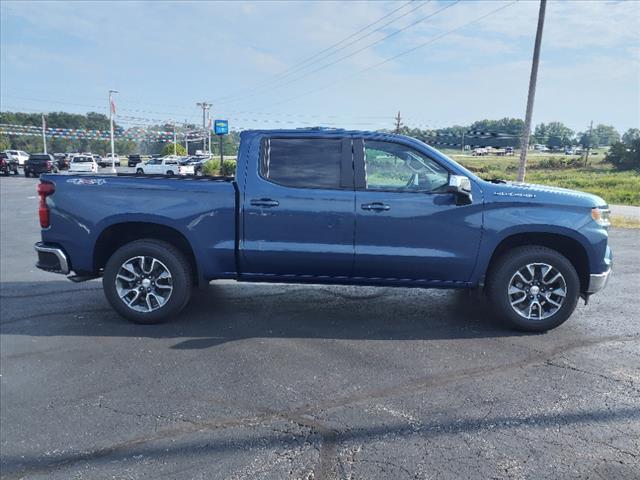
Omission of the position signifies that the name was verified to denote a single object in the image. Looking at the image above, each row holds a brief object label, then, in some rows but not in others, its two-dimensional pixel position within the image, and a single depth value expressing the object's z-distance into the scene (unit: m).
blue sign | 23.52
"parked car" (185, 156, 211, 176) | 40.67
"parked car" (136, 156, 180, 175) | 39.03
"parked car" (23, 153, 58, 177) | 35.50
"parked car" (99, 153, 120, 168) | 61.64
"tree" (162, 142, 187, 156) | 70.76
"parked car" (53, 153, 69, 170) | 42.04
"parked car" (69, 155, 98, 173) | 38.62
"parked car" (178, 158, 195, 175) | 37.48
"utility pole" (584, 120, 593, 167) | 44.21
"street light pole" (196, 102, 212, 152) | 67.99
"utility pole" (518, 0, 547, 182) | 17.19
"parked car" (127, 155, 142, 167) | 61.33
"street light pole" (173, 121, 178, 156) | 66.66
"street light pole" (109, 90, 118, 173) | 47.12
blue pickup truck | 4.62
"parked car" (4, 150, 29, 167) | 43.76
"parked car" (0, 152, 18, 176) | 37.50
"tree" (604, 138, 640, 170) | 41.72
